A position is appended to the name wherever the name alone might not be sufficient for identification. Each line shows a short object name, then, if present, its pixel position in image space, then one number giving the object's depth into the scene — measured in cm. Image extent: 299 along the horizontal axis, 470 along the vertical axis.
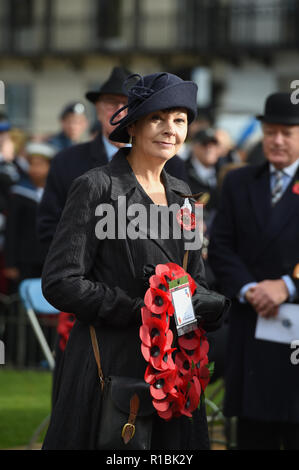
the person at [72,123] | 2136
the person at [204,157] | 1865
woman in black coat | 714
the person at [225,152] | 2002
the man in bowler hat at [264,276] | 1007
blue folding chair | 1321
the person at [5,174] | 1947
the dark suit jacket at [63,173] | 1026
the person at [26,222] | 1822
